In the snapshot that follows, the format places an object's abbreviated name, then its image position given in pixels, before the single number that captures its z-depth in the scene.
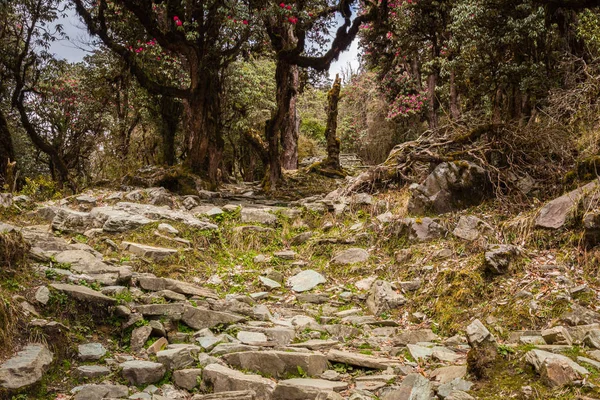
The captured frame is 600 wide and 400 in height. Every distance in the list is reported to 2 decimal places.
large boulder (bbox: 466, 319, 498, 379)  3.04
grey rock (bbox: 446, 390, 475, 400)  2.68
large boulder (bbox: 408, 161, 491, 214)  7.00
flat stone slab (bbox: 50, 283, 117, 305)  3.96
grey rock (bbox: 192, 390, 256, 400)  2.89
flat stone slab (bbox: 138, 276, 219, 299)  4.94
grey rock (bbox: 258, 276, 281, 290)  5.98
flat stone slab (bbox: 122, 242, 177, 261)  6.11
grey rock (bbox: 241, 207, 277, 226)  8.25
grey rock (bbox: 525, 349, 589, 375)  2.85
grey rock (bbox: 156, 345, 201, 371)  3.41
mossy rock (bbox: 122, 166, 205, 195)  10.11
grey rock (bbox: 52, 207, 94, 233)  6.81
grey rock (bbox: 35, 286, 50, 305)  3.76
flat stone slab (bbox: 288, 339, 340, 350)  3.96
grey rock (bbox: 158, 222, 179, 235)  7.06
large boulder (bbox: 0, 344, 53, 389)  2.81
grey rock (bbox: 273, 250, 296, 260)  7.01
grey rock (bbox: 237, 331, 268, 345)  3.95
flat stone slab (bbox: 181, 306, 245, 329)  4.24
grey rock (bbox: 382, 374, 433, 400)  2.80
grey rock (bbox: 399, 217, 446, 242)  6.36
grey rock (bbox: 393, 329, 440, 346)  4.17
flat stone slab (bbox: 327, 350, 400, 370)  3.53
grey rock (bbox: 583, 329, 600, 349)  3.32
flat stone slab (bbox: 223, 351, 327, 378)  3.47
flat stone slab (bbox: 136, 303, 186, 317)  4.19
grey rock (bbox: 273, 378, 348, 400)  2.95
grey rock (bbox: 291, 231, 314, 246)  7.70
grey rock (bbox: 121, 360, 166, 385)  3.20
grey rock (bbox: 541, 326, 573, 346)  3.46
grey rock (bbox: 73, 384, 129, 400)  2.91
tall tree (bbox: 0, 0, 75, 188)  12.25
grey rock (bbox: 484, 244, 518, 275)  4.85
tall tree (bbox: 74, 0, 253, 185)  10.07
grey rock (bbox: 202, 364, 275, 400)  3.06
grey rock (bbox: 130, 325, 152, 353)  3.75
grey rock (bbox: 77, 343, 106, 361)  3.43
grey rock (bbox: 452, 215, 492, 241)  5.87
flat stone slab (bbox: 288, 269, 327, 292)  6.03
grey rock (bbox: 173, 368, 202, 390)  3.22
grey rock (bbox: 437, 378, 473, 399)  2.85
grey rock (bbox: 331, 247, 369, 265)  6.61
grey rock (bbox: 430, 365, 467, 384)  3.10
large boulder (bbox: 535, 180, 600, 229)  5.05
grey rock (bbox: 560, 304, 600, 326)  3.86
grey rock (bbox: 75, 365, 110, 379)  3.20
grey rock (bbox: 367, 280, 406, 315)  5.12
